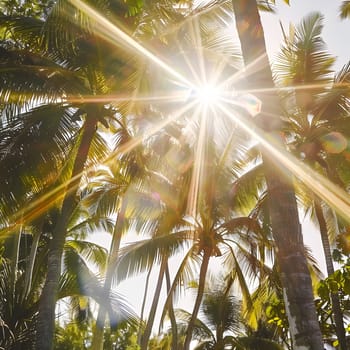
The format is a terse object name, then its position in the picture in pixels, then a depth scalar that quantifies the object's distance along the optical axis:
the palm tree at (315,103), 11.86
